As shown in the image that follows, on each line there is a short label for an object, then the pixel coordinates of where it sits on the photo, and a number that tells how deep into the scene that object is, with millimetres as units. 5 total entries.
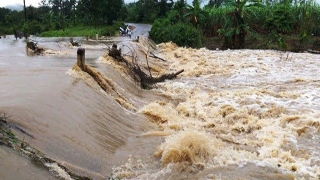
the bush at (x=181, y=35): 24484
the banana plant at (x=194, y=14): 27000
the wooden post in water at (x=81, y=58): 8847
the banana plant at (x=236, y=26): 23578
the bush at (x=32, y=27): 37606
